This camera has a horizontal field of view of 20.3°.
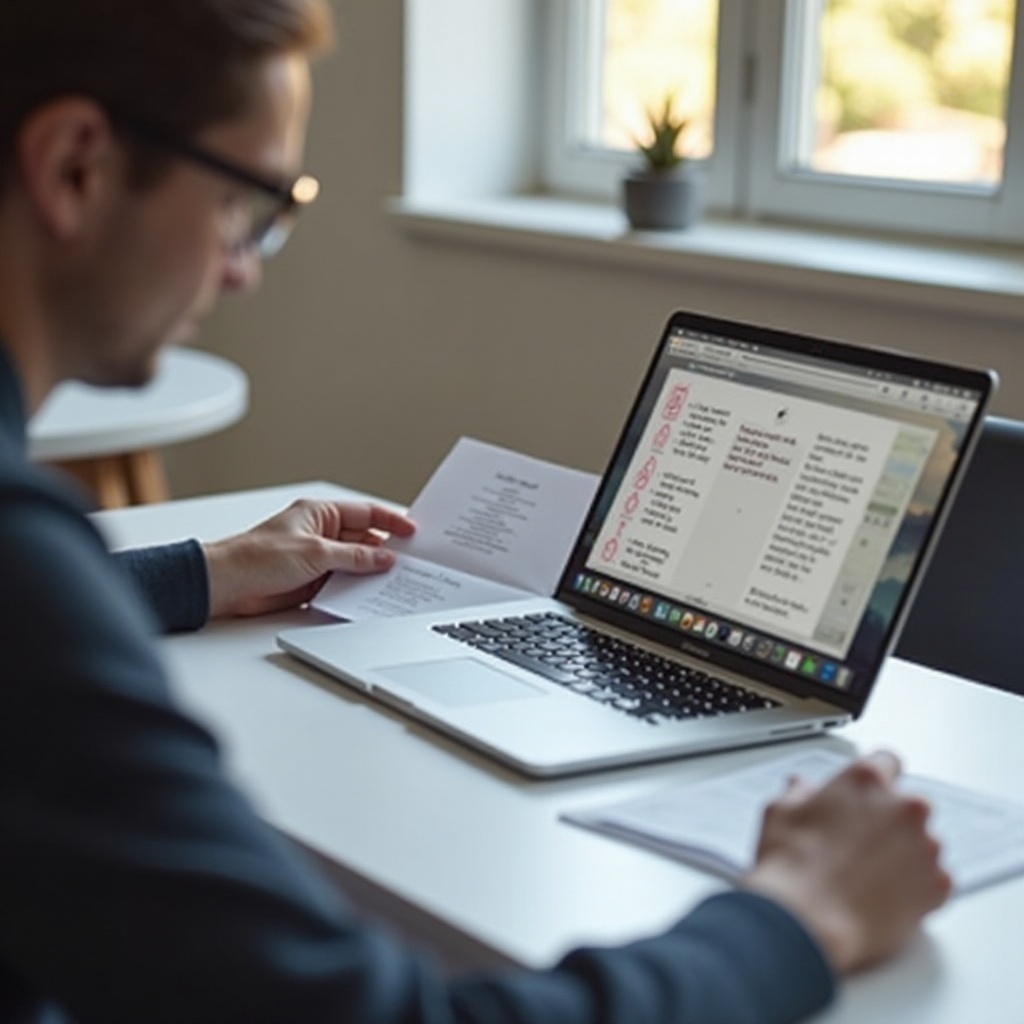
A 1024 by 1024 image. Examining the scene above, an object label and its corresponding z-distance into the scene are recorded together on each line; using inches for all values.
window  118.4
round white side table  114.7
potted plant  121.7
